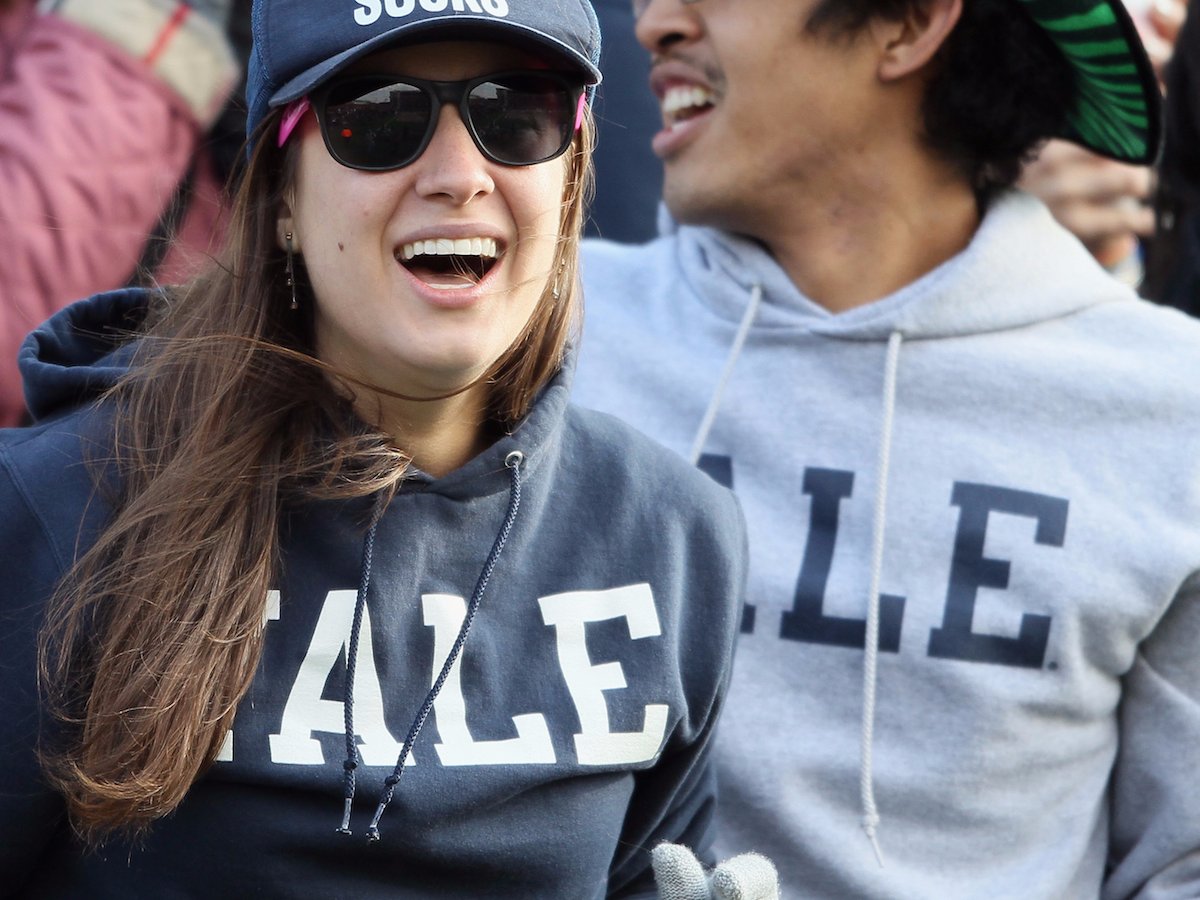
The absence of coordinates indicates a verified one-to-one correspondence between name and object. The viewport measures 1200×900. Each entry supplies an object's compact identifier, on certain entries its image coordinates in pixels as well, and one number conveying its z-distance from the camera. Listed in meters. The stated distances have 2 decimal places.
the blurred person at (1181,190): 6.52
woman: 2.88
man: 4.48
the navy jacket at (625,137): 5.99
